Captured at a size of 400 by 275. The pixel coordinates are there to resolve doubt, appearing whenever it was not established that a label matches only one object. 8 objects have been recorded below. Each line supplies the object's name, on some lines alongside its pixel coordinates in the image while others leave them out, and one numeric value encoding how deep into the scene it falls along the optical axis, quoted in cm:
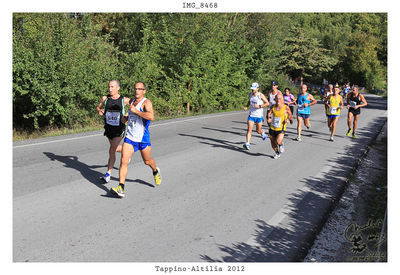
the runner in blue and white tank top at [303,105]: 1275
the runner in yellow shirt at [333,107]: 1273
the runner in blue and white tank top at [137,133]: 630
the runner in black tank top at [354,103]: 1355
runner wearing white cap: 1032
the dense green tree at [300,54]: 4378
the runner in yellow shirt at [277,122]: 961
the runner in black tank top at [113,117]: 686
